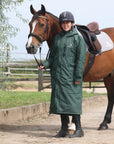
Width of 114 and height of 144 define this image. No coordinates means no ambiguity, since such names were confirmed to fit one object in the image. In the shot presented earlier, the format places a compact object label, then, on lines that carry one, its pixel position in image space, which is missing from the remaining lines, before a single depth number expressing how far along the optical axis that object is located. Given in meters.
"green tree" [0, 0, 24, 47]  11.76
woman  8.74
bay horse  8.87
